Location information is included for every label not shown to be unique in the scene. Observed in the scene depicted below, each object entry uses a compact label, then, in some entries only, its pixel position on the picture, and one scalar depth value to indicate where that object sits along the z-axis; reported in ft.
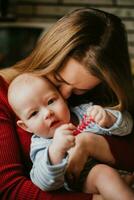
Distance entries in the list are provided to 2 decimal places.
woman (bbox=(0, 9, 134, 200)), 3.77
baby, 3.23
